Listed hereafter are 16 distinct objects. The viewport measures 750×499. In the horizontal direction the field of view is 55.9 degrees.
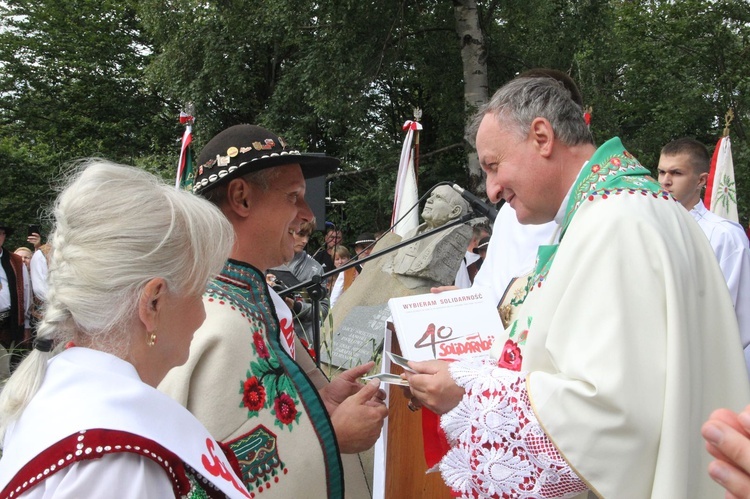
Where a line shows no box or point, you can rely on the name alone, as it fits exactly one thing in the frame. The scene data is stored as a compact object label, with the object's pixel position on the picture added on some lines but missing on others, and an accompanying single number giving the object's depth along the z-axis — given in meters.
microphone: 3.21
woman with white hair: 1.18
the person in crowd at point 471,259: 7.01
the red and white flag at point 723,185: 7.34
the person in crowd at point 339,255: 10.03
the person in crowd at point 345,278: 9.29
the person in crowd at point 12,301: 8.87
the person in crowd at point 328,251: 10.20
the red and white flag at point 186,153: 5.02
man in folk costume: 1.81
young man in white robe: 4.43
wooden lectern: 3.29
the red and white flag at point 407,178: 9.14
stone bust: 5.93
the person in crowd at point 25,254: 10.89
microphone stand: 3.06
